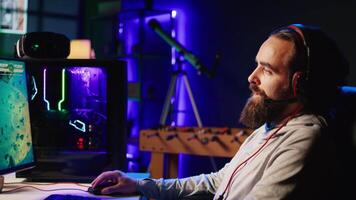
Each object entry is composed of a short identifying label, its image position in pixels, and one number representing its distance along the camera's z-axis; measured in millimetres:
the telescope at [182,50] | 4395
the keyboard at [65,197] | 1457
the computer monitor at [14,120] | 1556
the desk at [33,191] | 1553
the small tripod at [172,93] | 4566
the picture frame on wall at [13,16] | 5852
